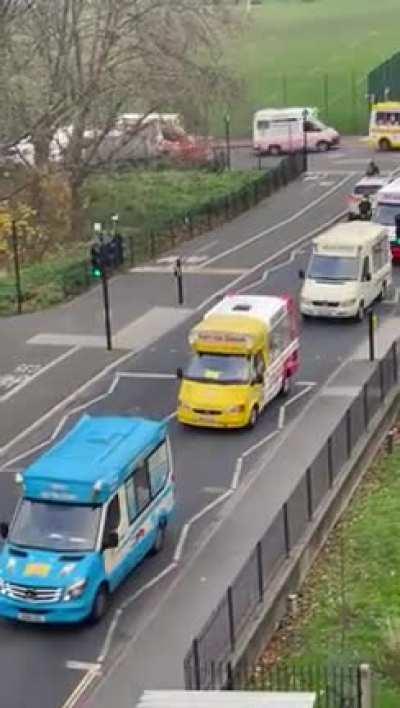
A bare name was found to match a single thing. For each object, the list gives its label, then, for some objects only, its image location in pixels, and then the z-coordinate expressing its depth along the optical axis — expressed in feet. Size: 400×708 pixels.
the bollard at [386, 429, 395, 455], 96.18
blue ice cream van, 68.33
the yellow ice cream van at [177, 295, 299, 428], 97.76
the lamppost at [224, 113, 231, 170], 225.41
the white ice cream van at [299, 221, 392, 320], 127.65
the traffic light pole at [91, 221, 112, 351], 119.03
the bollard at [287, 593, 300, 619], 70.66
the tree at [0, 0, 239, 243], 164.66
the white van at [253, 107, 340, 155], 239.91
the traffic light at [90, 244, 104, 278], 119.03
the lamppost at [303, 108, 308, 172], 218.38
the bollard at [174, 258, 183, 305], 136.46
